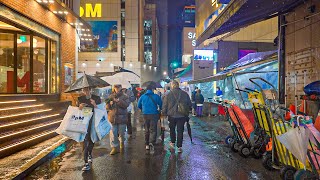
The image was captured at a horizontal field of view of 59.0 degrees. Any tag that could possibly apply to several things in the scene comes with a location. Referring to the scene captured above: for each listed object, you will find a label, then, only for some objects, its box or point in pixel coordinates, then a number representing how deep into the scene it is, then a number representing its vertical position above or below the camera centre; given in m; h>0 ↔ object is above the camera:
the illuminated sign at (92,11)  42.16 +11.40
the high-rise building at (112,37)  41.75 +7.68
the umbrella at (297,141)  4.29 -0.84
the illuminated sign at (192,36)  43.42 +7.97
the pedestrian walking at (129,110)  10.54 -0.88
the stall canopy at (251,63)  11.69 +1.10
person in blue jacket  7.94 -0.67
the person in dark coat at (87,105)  6.03 -0.40
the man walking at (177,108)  7.88 -0.57
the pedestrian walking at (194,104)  18.63 -1.10
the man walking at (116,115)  7.64 -0.76
